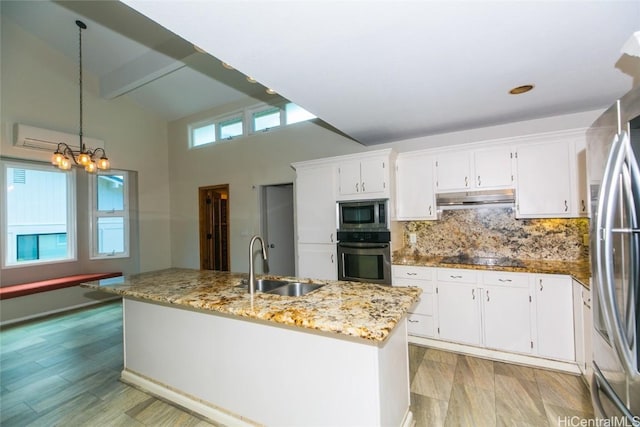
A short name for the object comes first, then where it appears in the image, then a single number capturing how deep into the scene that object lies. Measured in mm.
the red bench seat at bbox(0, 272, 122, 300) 3999
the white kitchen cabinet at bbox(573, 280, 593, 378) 2143
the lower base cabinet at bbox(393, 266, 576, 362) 2504
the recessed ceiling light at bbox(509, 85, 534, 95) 2275
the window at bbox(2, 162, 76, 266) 4352
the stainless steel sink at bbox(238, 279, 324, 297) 2168
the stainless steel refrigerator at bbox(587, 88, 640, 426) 1182
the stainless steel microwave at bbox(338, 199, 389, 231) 3266
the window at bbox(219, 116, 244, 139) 5355
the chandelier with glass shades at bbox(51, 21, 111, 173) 3414
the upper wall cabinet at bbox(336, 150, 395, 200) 3330
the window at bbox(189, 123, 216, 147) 5758
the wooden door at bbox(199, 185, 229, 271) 5773
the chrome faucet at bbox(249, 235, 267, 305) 1940
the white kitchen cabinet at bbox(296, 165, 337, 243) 3668
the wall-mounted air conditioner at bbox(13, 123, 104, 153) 4141
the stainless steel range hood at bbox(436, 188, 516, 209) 3053
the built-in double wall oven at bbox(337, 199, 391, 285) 3256
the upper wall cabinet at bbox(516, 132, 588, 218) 2740
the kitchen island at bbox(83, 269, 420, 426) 1473
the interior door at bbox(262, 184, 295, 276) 5109
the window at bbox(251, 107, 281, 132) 4891
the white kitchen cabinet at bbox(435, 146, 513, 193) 3004
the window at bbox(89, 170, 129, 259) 5242
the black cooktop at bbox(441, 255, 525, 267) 2886
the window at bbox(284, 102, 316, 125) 4586
